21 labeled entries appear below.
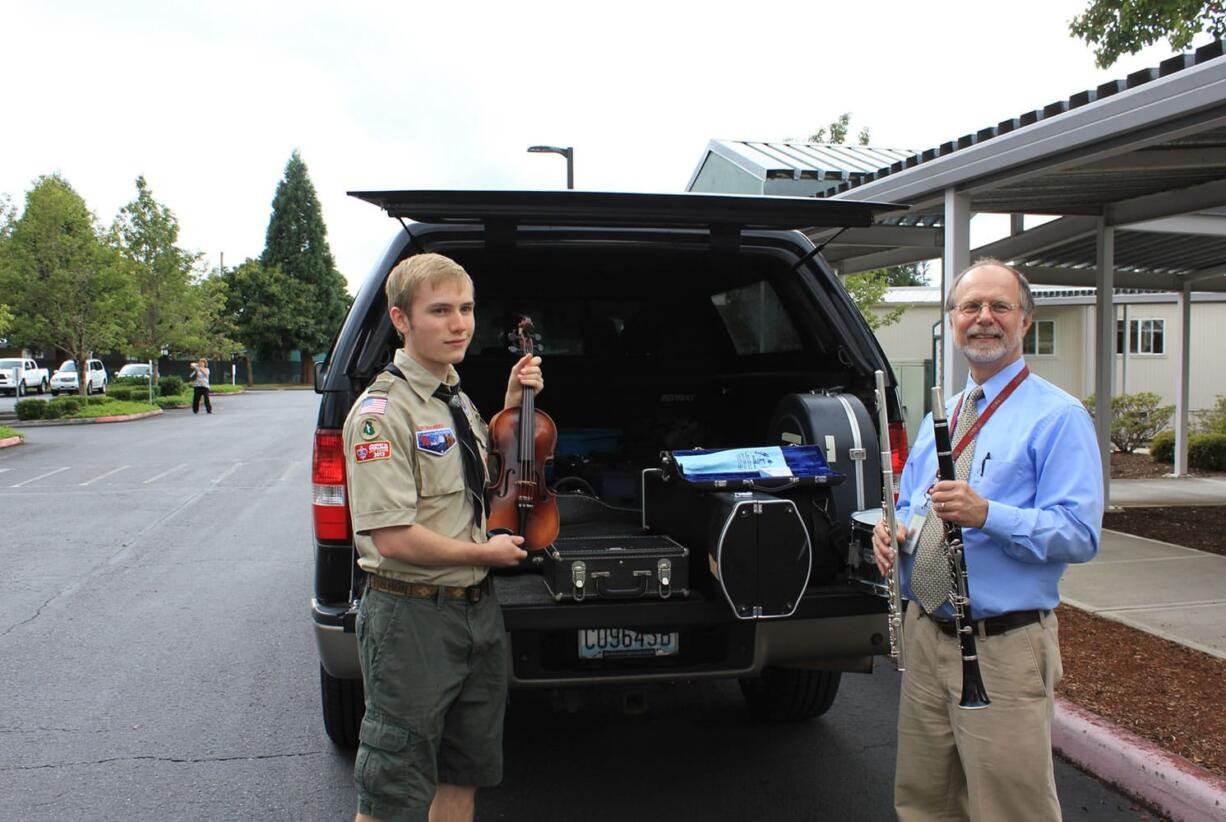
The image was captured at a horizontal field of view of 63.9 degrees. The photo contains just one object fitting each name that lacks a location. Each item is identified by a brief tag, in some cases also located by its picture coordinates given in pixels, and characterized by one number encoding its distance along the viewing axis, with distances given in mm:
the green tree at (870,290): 19875
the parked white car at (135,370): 46188
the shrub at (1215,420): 16219
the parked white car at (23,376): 39469
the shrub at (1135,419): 16969
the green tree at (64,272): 29734
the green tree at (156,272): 37406
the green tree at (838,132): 43094
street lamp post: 16578
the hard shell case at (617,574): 3051
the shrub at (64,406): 25312
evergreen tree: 67375
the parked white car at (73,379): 40781
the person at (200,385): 28922
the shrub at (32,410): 24828
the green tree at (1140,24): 12969
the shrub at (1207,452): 14305
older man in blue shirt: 2248
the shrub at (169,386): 36094
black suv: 3098
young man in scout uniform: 2408
